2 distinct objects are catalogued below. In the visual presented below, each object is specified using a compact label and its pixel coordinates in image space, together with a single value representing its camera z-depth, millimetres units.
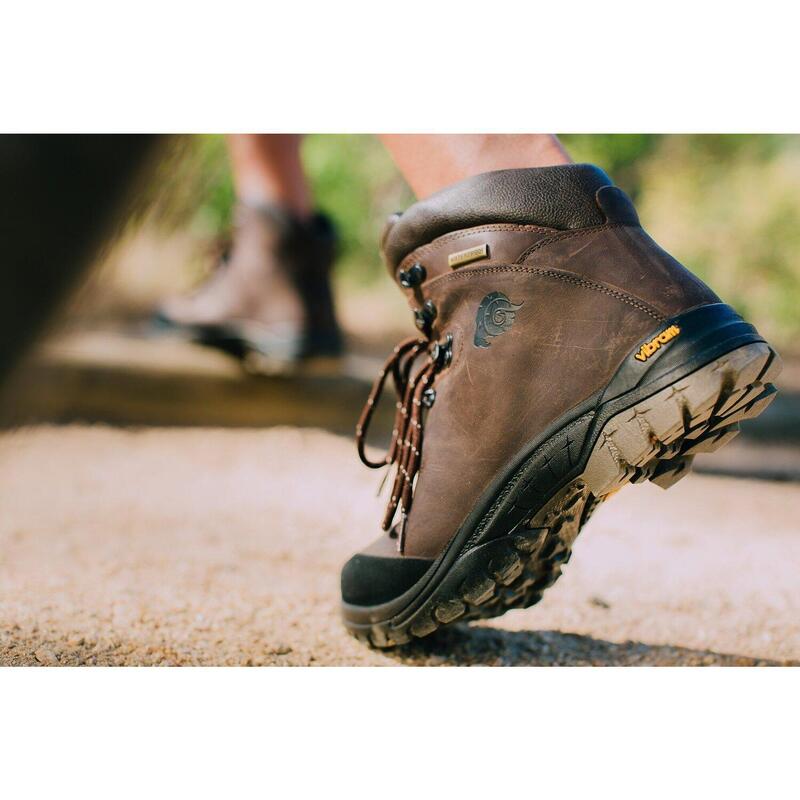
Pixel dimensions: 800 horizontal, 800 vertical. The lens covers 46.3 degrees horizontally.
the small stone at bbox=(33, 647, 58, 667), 1107
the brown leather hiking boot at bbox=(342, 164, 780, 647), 941
